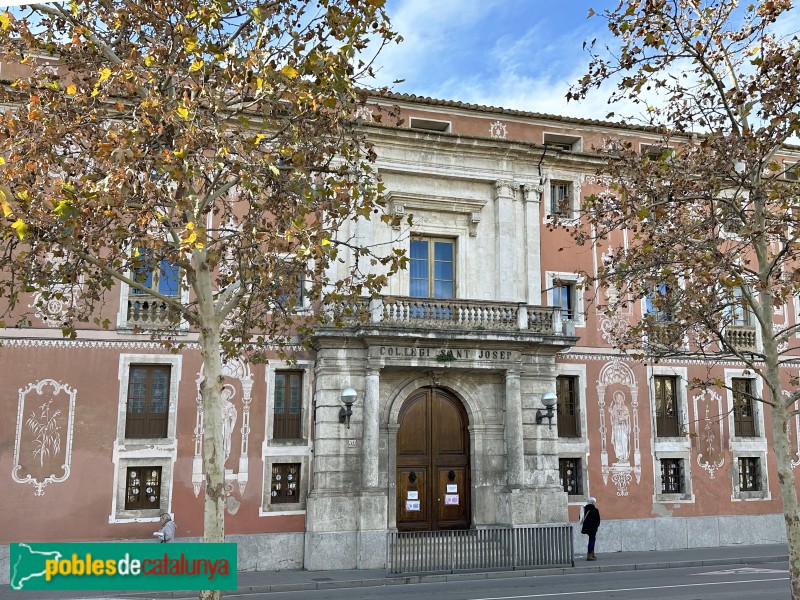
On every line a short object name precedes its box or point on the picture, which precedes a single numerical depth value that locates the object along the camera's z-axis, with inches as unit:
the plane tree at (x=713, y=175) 411.8
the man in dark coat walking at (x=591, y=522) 751.1
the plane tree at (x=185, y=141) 354.6
